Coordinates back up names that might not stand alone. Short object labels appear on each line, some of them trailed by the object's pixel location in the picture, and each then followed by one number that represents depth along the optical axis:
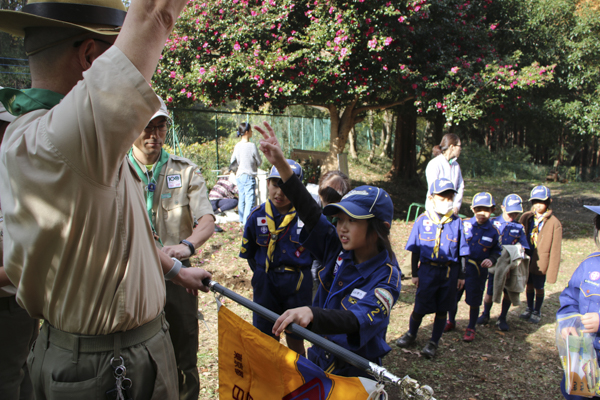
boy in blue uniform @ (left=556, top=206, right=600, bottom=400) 2.56
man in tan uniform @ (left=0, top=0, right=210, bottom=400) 1.09
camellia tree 9.14
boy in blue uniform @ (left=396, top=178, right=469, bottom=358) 4.85
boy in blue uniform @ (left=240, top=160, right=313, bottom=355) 3.72
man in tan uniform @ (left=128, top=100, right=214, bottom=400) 3.07
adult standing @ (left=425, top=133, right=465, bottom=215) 6.53
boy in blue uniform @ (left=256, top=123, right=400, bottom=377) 2.09
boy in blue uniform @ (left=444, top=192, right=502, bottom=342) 5.53
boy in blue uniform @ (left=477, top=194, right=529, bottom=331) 5.99
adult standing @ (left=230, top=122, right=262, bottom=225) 8.94
